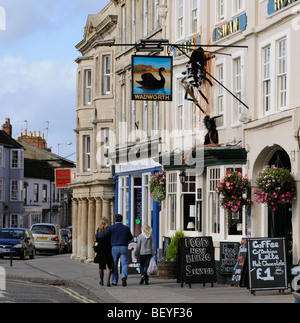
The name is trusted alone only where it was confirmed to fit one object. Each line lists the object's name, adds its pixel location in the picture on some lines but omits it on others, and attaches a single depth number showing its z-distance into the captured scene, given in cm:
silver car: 5225
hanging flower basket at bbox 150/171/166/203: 3031
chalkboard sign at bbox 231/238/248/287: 2216
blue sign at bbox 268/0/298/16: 2178
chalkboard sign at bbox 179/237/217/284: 2320
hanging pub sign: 2584
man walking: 2402
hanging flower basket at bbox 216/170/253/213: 2364
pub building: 2239
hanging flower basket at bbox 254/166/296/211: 2123
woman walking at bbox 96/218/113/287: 2423
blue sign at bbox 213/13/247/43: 2461
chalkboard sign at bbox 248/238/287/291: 2034
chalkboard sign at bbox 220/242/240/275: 2403
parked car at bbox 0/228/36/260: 4300
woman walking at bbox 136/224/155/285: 2505
